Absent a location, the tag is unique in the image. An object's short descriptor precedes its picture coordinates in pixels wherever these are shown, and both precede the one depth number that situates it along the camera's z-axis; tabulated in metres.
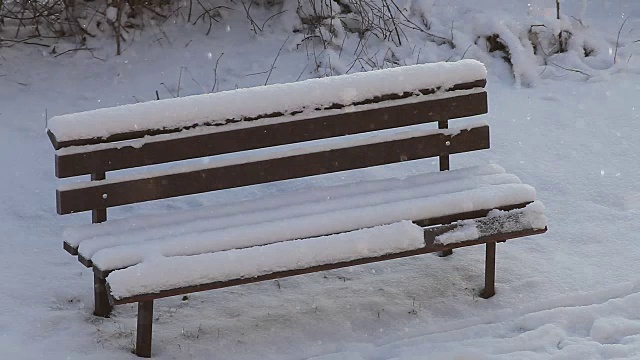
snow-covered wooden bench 8.70
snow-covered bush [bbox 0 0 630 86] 14.16
